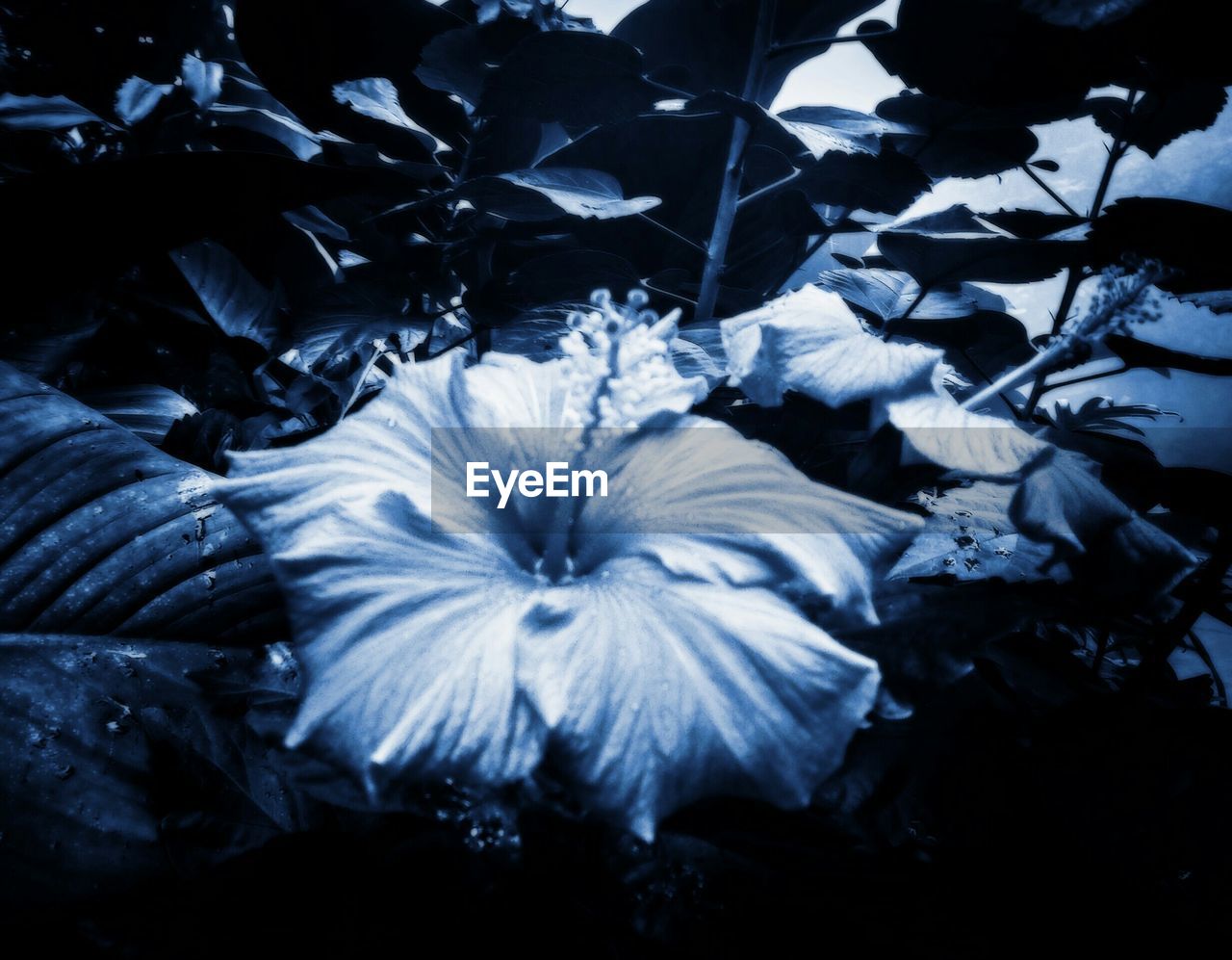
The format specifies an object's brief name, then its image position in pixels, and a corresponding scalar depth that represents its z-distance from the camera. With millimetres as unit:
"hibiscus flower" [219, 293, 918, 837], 203
